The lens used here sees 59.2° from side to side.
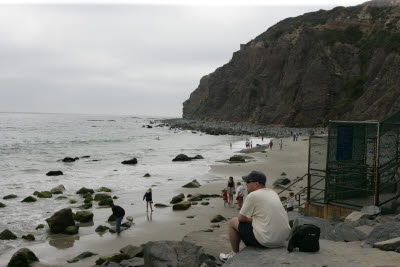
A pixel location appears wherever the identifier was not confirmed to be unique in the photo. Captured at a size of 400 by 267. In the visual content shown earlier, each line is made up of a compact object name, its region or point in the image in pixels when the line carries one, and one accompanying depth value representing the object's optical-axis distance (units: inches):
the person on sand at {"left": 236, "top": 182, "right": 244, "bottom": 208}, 651.5
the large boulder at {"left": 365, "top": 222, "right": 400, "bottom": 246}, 275.7
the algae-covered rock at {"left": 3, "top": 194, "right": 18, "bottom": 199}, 823.6
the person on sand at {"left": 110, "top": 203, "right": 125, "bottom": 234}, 554.3
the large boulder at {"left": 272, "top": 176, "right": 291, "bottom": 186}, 856.8
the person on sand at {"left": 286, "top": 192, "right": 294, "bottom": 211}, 574.2
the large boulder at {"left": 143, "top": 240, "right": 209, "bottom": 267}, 326.6
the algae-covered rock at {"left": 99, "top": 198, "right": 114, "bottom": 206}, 758.5
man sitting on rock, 225.5
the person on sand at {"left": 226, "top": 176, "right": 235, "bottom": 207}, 695.1
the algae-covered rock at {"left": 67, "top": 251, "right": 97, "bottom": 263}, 447.1
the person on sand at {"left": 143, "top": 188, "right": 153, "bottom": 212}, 678.5
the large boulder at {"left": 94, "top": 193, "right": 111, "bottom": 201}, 803.0
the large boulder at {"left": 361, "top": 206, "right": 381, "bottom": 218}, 384.5
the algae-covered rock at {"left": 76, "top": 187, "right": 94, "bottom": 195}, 883.4
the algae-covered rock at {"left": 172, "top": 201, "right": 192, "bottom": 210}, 694.5
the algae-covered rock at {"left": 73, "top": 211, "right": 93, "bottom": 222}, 627.8
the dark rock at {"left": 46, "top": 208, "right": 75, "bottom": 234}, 571.2
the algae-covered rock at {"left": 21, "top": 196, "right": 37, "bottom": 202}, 787.4
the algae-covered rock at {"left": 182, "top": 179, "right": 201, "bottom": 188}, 921.5
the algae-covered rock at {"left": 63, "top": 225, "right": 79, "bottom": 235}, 563.5
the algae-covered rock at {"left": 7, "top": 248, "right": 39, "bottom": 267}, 424.8
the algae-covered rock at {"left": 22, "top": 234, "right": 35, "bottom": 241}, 538.6
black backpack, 226.8
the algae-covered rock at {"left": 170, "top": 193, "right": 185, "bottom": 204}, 761.6
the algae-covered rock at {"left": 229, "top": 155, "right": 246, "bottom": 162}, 1381.4
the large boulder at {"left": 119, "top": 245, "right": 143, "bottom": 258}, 427.2
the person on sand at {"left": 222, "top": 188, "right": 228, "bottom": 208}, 693.0
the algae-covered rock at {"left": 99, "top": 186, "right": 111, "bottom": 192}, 898.7
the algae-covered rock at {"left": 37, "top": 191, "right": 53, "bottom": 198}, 832.3
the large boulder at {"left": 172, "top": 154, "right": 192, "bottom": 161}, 1513.3
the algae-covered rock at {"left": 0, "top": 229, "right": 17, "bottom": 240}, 536.8
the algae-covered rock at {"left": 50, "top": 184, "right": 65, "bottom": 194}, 884.3
